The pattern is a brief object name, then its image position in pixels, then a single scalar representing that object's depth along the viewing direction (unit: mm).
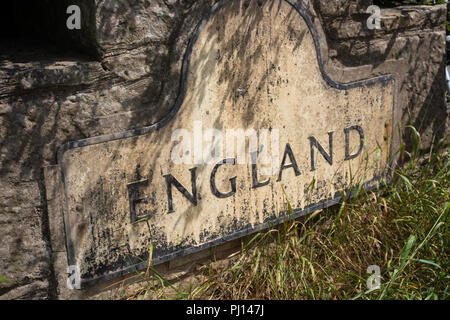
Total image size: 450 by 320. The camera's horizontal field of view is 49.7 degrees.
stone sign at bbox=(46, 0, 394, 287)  1891
